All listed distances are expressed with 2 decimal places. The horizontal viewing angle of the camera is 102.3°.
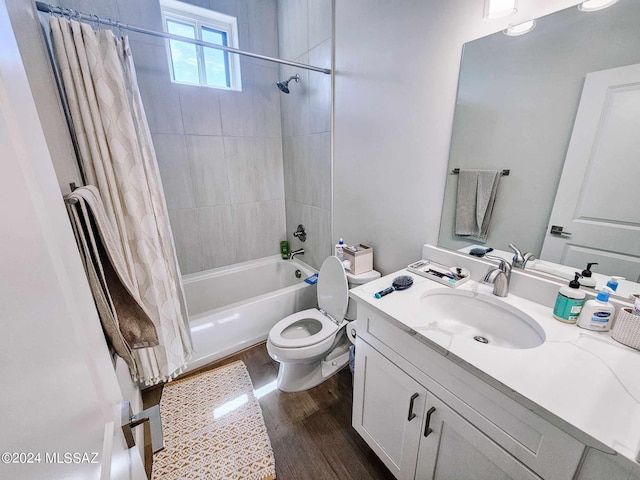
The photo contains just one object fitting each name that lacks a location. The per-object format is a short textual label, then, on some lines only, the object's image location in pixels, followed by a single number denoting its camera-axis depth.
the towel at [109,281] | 0.75
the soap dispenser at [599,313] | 0.82
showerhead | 2.08
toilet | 1.56
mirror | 0.83
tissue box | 1.69
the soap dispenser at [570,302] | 0.87
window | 2.00
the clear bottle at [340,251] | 1.78
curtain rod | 1.08
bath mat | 1.27
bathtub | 1.88
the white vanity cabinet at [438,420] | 0.64
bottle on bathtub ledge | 2.77
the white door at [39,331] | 0.24
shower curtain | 1.11
